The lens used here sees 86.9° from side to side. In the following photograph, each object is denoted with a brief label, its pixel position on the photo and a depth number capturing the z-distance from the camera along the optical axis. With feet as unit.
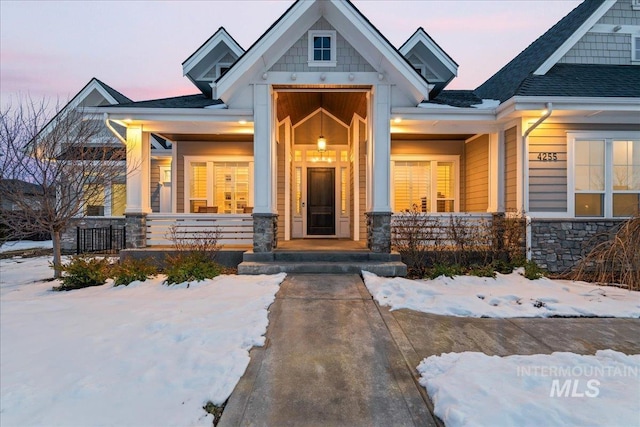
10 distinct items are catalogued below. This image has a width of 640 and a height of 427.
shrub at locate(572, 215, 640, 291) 18.67
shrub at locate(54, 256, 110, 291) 19.33
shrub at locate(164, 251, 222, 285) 18.81
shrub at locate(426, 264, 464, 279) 20.38
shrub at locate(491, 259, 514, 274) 21.80
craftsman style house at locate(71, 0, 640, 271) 22.72
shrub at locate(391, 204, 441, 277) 22.82
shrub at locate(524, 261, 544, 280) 20.26
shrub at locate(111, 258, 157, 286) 19.31
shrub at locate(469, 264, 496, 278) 20.38
